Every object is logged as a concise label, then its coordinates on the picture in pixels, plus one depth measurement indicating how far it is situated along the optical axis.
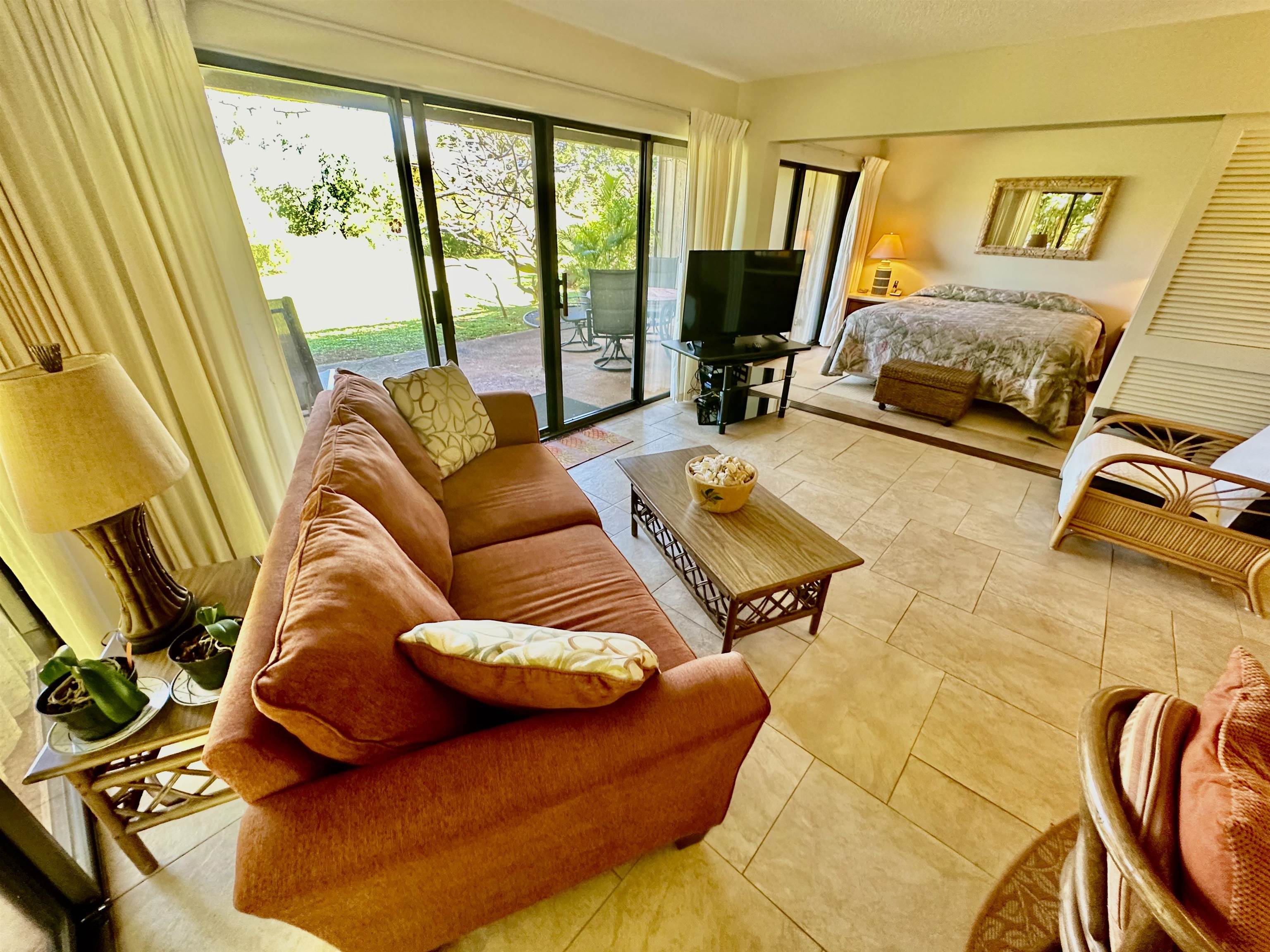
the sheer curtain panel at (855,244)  5.61
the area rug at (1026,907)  0.76
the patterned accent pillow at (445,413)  1.95
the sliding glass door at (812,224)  5.06
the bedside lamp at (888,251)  5.80
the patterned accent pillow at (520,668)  0.82
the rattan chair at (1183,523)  2.01
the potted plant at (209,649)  1.02
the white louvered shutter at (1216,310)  2.21
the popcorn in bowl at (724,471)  1.80
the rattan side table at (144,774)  0.96
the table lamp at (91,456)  0.93
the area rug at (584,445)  3.26
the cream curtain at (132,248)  1.36
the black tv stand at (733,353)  3.49
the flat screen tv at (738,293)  3.49
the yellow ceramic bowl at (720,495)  1.79
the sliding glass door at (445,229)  1.98
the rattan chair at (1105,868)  0.48
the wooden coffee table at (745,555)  1.57
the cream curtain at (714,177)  3.37
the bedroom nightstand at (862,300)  5.88
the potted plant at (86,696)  0.93
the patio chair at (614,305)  3.50
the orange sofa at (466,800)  0.68
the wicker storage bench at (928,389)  3.83
